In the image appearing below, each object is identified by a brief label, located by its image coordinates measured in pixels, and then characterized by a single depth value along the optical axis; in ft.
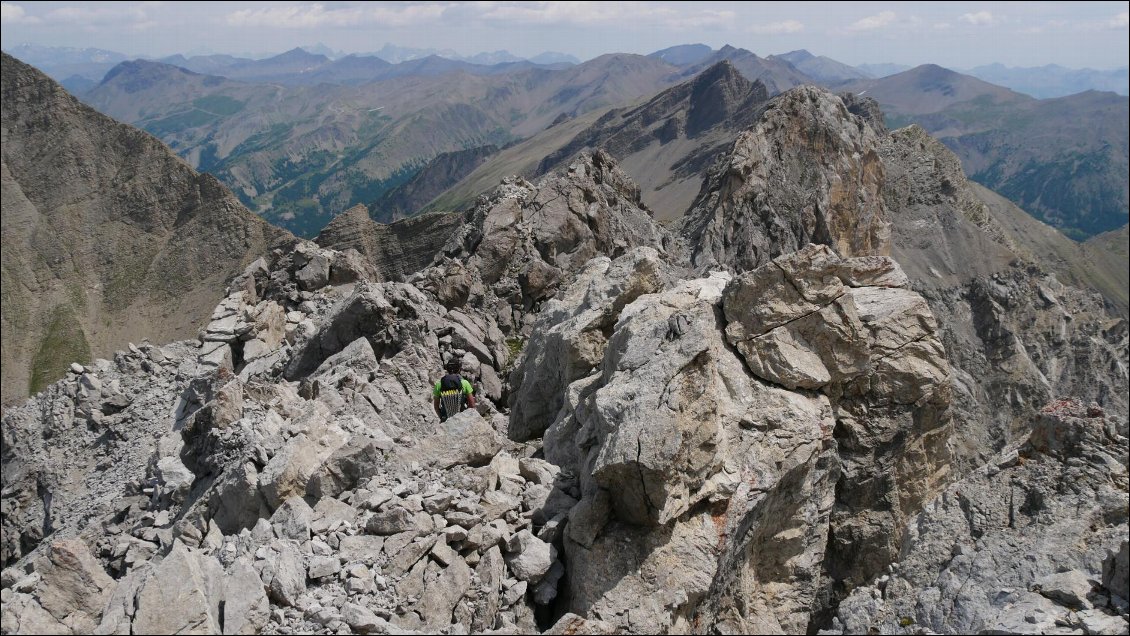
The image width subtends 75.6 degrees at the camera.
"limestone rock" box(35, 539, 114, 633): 45.47
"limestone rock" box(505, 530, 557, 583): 51.21
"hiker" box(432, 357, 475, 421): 93.35
